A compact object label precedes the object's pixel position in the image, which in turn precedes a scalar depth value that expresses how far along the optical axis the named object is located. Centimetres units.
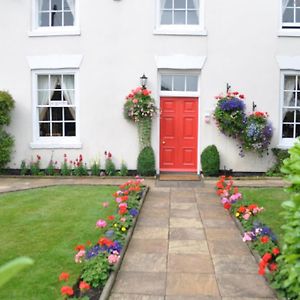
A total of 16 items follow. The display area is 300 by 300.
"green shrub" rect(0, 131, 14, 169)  854
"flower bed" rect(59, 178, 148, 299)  309
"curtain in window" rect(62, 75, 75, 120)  882
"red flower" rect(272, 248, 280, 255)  338
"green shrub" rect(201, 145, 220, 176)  824
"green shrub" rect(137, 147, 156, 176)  830
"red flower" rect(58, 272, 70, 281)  277
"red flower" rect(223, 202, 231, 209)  537
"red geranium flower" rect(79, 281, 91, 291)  282
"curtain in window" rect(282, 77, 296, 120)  863
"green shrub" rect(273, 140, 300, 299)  188
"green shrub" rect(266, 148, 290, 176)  827
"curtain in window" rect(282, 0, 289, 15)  864
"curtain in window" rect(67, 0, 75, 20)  880
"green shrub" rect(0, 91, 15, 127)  832
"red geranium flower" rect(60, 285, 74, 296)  258
